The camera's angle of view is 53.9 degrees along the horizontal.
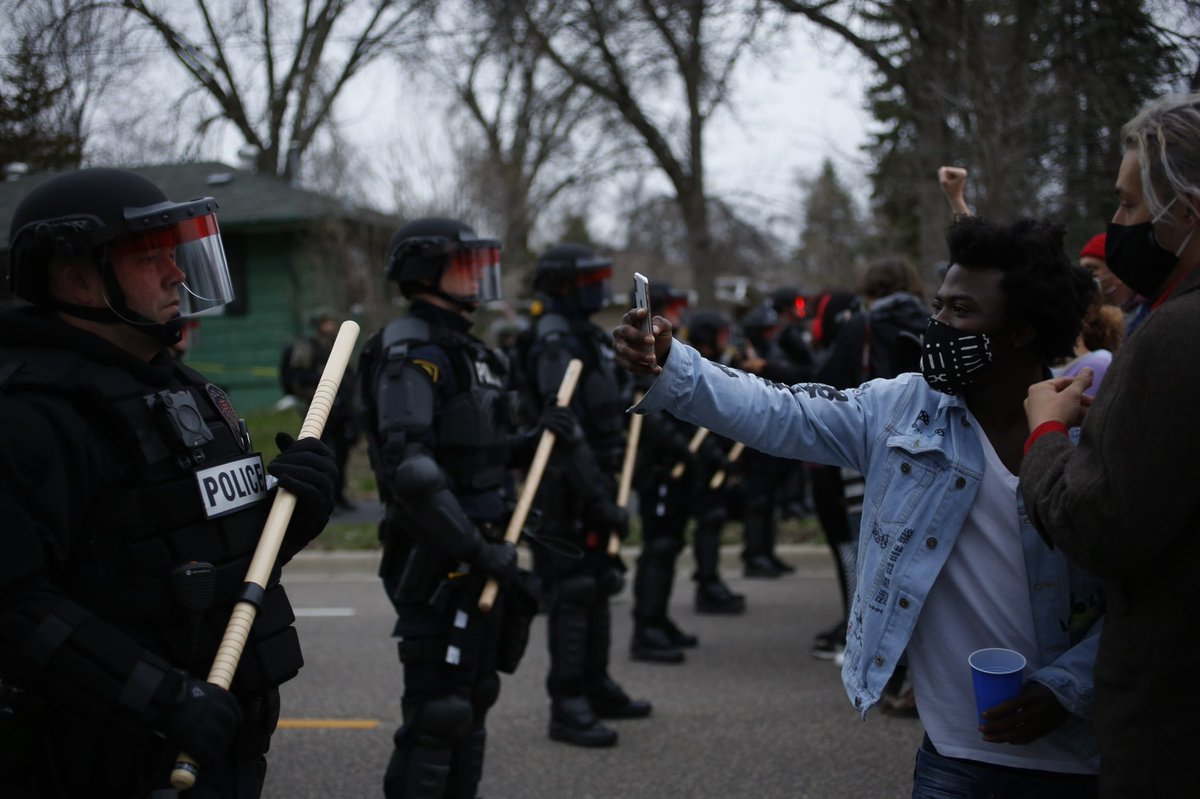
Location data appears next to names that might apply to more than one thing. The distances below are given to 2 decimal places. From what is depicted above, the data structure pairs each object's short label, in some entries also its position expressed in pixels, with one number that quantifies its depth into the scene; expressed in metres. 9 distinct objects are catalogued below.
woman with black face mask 1.84
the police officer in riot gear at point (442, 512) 3.79
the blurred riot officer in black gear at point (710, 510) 7.64
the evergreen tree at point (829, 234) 21.44
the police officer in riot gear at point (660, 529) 6.84
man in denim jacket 2.34
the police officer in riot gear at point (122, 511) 2.02
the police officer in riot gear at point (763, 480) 9.09
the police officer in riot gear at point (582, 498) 5.33
